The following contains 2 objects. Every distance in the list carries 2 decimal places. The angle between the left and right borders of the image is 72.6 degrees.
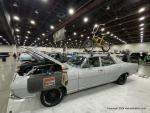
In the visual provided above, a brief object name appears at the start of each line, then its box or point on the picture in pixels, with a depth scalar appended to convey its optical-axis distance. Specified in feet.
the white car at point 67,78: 7.38
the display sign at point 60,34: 33.30
